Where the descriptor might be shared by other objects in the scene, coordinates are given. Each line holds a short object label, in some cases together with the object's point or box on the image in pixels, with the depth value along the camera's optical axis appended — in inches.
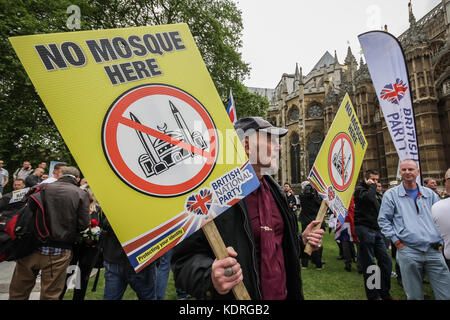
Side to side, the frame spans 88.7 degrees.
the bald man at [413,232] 109.9
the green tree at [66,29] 316.2
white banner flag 165.8
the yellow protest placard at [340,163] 80.4
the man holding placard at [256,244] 45.3
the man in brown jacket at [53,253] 107.5
